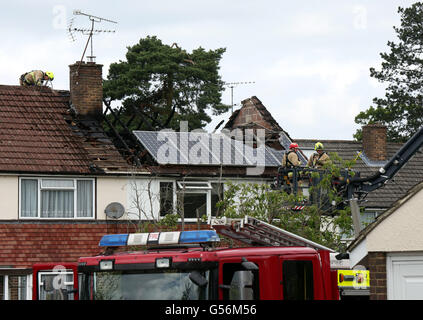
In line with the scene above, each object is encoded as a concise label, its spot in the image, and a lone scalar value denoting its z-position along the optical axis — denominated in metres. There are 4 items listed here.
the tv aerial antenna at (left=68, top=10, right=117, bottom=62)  34.78
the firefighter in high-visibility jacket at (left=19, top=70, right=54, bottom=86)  35.69
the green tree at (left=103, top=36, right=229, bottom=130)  57.34
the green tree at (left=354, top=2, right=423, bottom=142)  62.47
